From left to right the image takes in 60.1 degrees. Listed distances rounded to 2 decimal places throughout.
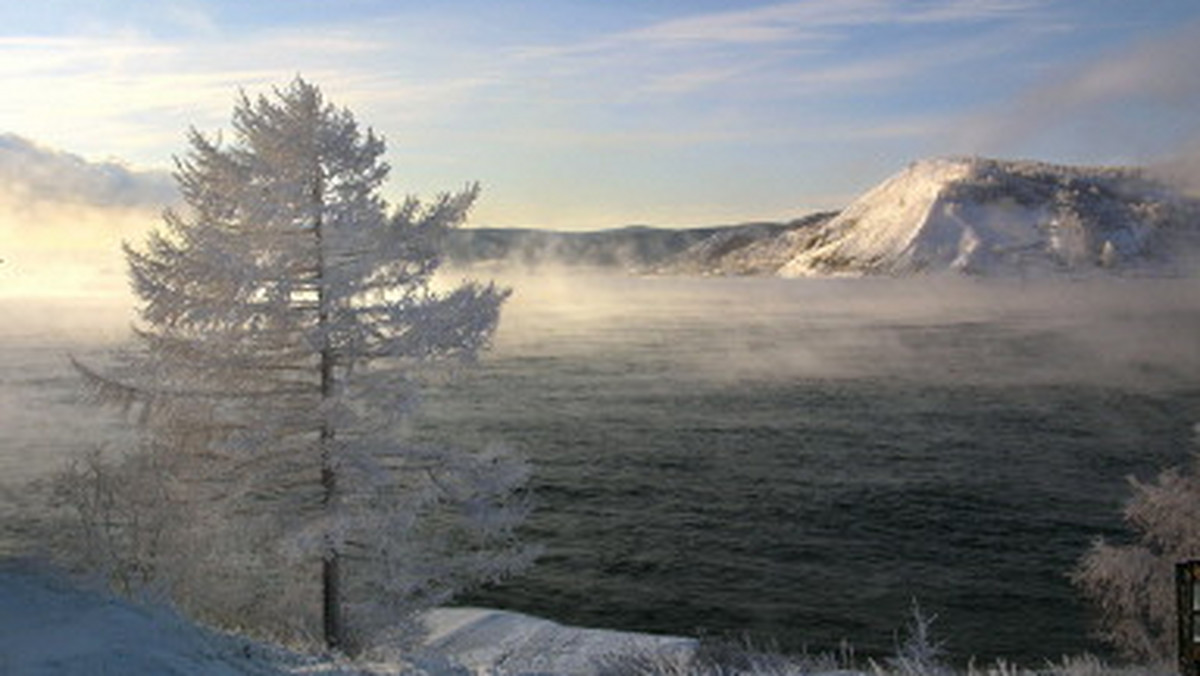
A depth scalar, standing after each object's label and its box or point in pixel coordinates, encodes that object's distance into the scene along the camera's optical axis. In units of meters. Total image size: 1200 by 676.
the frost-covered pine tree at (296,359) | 18.33
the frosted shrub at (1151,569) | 26.25
